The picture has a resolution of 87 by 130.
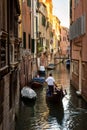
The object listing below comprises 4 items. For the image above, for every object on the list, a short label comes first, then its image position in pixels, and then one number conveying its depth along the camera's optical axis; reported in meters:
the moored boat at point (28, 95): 23.19
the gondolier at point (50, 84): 22.84
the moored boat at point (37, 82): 31.86
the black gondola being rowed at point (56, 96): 21.48
